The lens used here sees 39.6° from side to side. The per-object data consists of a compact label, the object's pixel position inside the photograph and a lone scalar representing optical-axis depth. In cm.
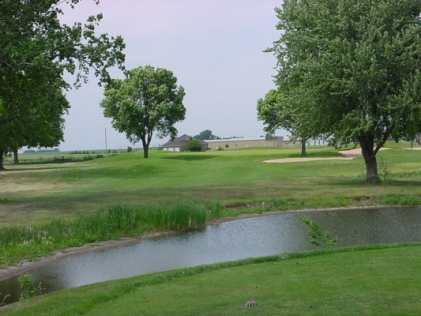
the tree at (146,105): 7412
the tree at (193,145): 11400
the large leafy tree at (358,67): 3042
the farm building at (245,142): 15862
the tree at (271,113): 7856
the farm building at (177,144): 16538
